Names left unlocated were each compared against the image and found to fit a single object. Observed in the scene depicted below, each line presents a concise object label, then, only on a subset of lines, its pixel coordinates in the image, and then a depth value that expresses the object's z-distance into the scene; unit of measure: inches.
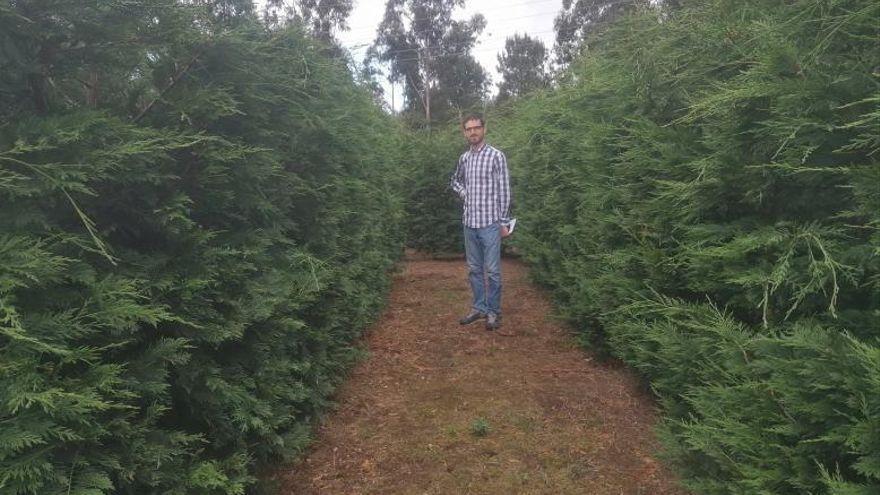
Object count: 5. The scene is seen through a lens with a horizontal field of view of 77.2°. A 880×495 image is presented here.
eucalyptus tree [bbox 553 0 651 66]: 1036.5
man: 208.1
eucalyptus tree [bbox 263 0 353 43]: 1089.5
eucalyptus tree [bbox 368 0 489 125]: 1346.0
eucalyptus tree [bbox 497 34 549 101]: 1499.8
